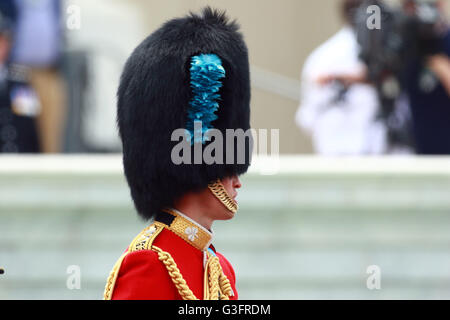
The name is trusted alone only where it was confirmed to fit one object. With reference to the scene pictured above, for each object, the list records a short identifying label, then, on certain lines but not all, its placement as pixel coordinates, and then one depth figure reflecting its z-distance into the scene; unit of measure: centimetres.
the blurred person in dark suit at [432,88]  1213
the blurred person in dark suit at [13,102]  1287
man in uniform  523
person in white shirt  1242
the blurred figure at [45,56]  1376
